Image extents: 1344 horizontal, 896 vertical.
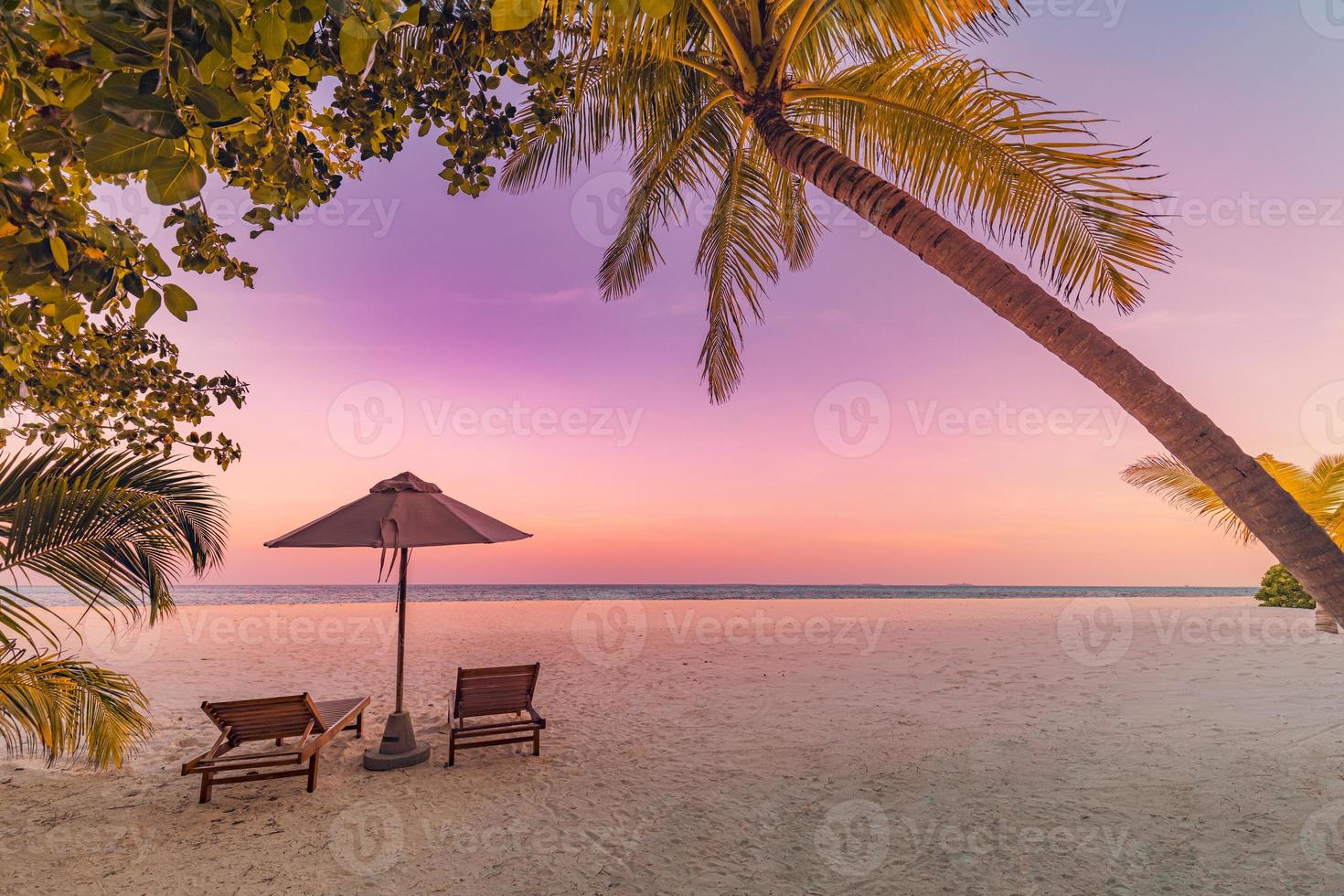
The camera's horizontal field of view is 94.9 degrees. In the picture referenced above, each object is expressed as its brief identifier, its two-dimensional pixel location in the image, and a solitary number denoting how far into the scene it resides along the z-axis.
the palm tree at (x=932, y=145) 2.85
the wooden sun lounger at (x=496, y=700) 5.27
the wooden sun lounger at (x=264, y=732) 4.39
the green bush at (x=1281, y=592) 19.17
